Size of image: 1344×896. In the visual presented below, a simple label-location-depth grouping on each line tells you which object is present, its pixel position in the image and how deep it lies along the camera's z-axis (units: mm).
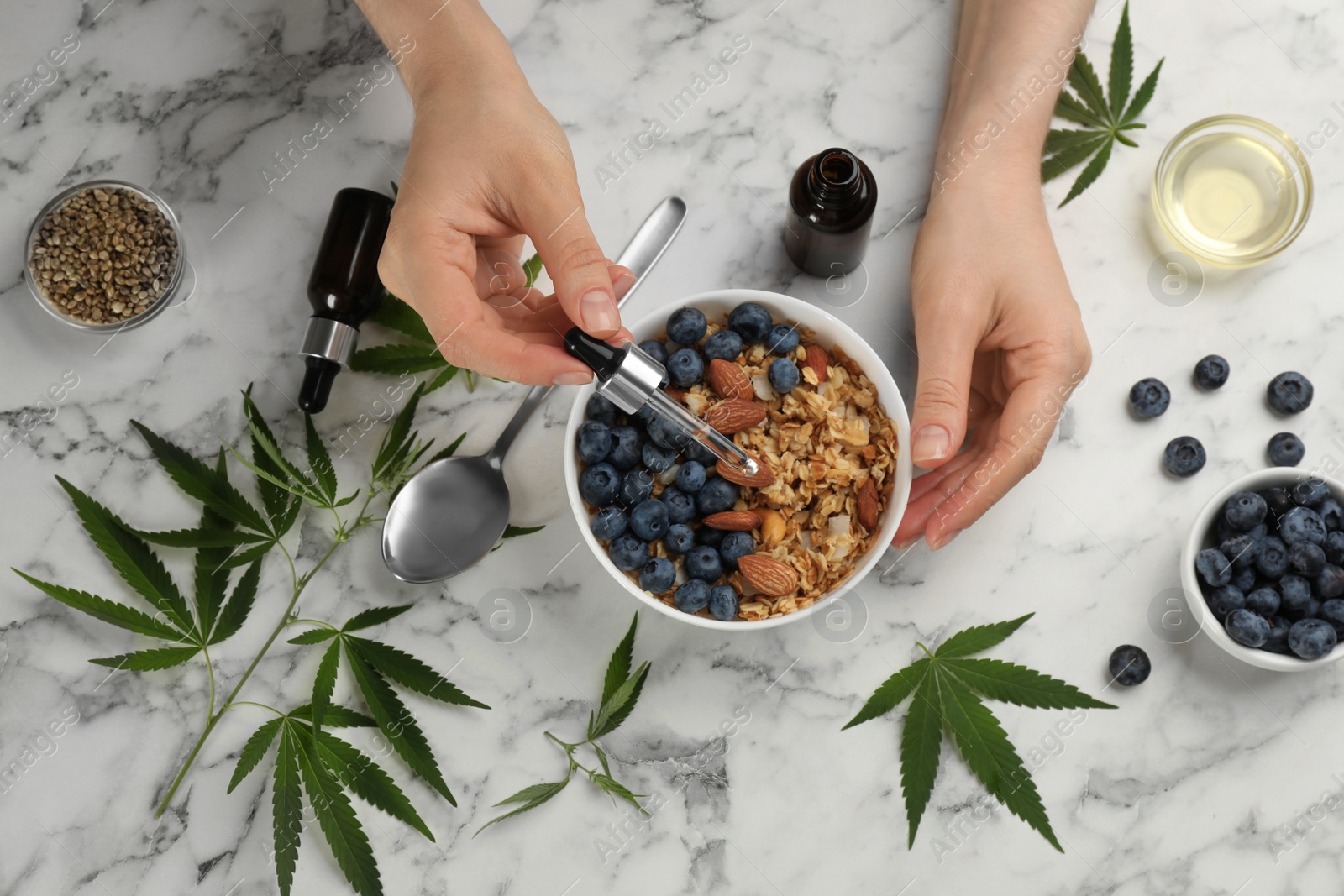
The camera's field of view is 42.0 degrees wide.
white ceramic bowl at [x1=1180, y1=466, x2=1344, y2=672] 775
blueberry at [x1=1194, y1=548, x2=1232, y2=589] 777
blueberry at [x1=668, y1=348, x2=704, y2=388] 752
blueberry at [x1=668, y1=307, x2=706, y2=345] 755
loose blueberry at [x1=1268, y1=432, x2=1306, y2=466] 815
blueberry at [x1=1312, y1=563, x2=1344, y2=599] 770
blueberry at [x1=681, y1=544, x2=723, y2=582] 750
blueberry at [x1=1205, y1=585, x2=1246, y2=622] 778
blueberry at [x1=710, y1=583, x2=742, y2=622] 746
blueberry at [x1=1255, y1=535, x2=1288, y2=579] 774
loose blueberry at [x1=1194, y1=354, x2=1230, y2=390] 817
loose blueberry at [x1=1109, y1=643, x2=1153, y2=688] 807
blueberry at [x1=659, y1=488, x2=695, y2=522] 756
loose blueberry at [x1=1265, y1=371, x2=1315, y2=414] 816
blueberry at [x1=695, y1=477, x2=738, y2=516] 754
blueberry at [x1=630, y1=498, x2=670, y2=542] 748
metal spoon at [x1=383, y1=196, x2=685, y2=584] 800
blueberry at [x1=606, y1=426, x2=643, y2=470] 751
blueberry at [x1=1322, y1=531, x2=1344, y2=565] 774
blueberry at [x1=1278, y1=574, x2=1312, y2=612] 773
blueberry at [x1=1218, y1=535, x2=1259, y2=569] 780
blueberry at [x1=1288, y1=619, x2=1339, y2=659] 764
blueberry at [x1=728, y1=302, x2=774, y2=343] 756
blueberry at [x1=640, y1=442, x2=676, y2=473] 752
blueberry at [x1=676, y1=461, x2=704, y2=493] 753
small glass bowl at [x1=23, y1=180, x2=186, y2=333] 809
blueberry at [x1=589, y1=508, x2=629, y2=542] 749
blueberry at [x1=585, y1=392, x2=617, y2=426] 755
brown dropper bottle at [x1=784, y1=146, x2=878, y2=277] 760
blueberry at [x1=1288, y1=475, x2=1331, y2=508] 776
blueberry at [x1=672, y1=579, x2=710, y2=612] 748
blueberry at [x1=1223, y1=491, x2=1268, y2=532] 774
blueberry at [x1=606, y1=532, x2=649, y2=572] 745
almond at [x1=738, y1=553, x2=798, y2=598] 743
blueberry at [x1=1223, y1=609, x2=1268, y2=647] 768
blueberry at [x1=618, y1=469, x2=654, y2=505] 753
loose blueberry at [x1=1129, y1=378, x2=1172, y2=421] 814
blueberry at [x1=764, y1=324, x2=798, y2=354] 765
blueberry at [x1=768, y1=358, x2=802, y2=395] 754
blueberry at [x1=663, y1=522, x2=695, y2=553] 752
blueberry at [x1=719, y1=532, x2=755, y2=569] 750
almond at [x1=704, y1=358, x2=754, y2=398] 755
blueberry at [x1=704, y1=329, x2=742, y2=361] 756
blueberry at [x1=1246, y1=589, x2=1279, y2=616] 774
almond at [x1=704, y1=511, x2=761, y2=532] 751
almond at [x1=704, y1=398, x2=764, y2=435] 753
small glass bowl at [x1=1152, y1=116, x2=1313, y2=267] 821
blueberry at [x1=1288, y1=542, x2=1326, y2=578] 772
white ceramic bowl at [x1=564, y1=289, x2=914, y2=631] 746
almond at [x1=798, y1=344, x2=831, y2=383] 764
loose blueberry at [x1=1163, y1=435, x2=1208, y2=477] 812
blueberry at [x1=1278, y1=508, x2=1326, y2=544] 773
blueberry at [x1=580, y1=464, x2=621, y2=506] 748
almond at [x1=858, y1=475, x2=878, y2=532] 756
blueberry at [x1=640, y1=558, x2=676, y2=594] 746
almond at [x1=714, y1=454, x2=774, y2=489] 752
